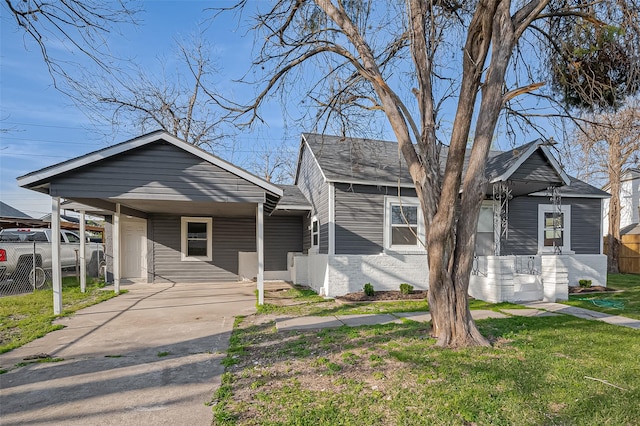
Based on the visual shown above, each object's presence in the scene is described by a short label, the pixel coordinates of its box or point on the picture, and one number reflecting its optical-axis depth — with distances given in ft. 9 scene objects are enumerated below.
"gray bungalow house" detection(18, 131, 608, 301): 24.54
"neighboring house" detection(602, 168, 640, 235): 76.95
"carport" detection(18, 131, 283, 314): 23.30
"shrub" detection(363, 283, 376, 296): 30.73
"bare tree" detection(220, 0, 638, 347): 15.72
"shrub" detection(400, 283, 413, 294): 31.12
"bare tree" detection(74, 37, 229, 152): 57.11
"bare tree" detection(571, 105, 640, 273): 53.26
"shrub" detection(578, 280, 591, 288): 35.60
